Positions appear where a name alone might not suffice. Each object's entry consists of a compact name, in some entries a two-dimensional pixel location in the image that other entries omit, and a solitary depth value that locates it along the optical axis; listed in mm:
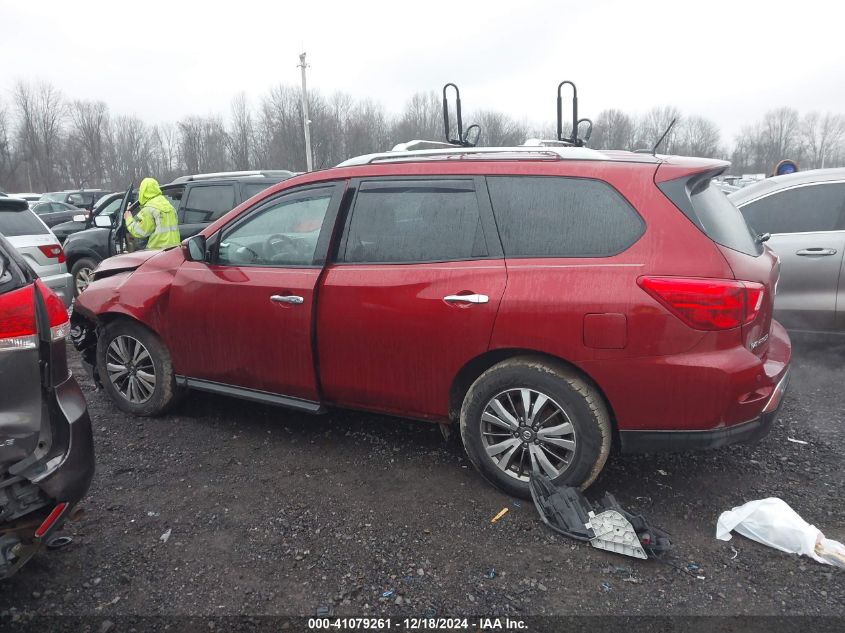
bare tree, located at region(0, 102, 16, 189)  52209
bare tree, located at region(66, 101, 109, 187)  60594
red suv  2896
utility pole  27433
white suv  6660
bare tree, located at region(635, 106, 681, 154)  54219
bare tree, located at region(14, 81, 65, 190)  57500
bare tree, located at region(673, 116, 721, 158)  64375
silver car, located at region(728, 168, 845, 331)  5398
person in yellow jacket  7758
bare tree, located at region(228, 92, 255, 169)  51059
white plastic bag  2801
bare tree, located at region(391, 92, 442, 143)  49931
